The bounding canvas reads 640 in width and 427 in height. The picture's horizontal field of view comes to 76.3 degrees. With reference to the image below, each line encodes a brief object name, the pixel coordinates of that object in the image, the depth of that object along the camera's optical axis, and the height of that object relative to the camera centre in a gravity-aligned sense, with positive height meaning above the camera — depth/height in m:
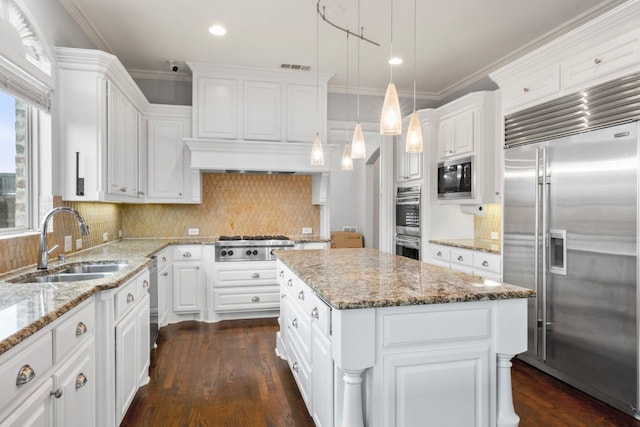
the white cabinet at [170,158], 4.39 +0.59
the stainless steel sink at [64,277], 2.28 -0.38
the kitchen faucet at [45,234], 2.29 -0.12
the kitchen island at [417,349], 1.64 -0.58
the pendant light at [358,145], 2.52 +0.42
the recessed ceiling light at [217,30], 3.47 +1.58
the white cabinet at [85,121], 2.89 +0.66
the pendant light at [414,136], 2.16 +0.40
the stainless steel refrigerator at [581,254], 2.37 -0.28
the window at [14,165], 2.42 +0.30
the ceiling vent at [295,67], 4.41 +1.59
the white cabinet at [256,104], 4.40 +1.21
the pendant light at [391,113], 2.01 +0.49
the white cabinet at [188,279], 4.29 -0.71
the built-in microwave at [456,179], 4.10 +0.35
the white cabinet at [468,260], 3.54 -0.46
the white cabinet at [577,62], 2.38 +1.02
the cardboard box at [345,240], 7.73 -0.53
